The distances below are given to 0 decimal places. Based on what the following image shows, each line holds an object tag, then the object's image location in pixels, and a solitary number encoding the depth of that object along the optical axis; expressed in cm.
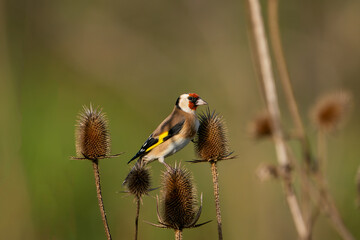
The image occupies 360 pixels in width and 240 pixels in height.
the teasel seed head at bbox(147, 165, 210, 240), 526
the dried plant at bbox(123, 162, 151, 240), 541
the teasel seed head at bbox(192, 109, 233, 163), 561
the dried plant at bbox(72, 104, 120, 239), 540
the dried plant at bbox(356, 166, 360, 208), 602
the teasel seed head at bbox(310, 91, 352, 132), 703
